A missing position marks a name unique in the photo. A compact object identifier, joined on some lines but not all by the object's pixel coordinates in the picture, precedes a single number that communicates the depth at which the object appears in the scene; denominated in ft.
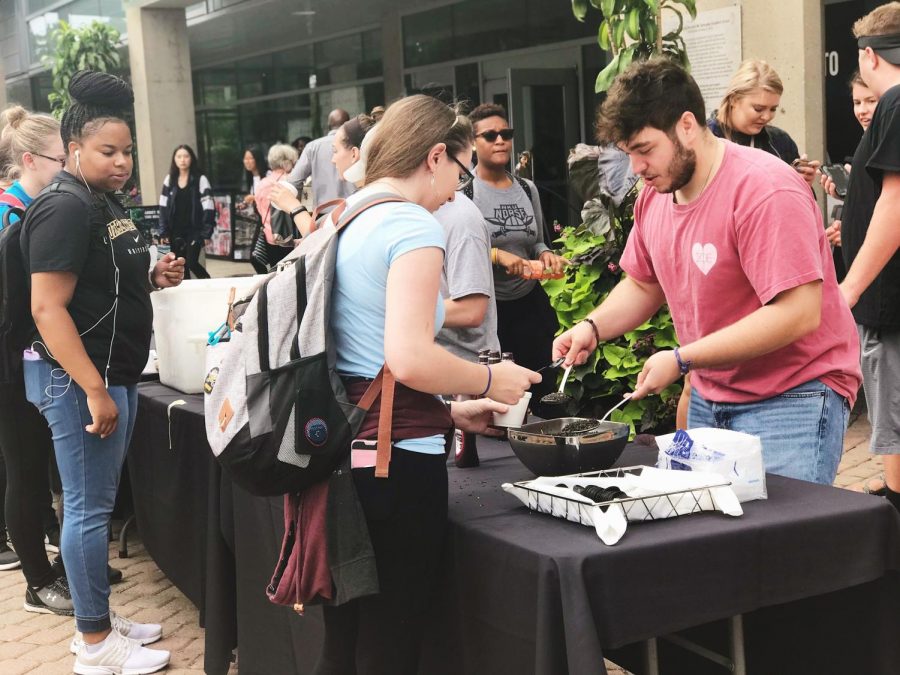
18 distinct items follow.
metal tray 7.72
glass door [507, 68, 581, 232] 37.93
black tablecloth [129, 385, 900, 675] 7.30
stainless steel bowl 8.79
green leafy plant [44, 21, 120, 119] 55.57
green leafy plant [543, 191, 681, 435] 18.44
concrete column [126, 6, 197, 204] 53.98
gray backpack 7.70
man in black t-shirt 12.10
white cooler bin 13.92
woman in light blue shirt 7.54
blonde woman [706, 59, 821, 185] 18.21
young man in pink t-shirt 8.52
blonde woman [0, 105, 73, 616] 14.65
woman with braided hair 11.61
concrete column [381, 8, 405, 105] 53.21
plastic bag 8.11
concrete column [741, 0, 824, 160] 23.13
